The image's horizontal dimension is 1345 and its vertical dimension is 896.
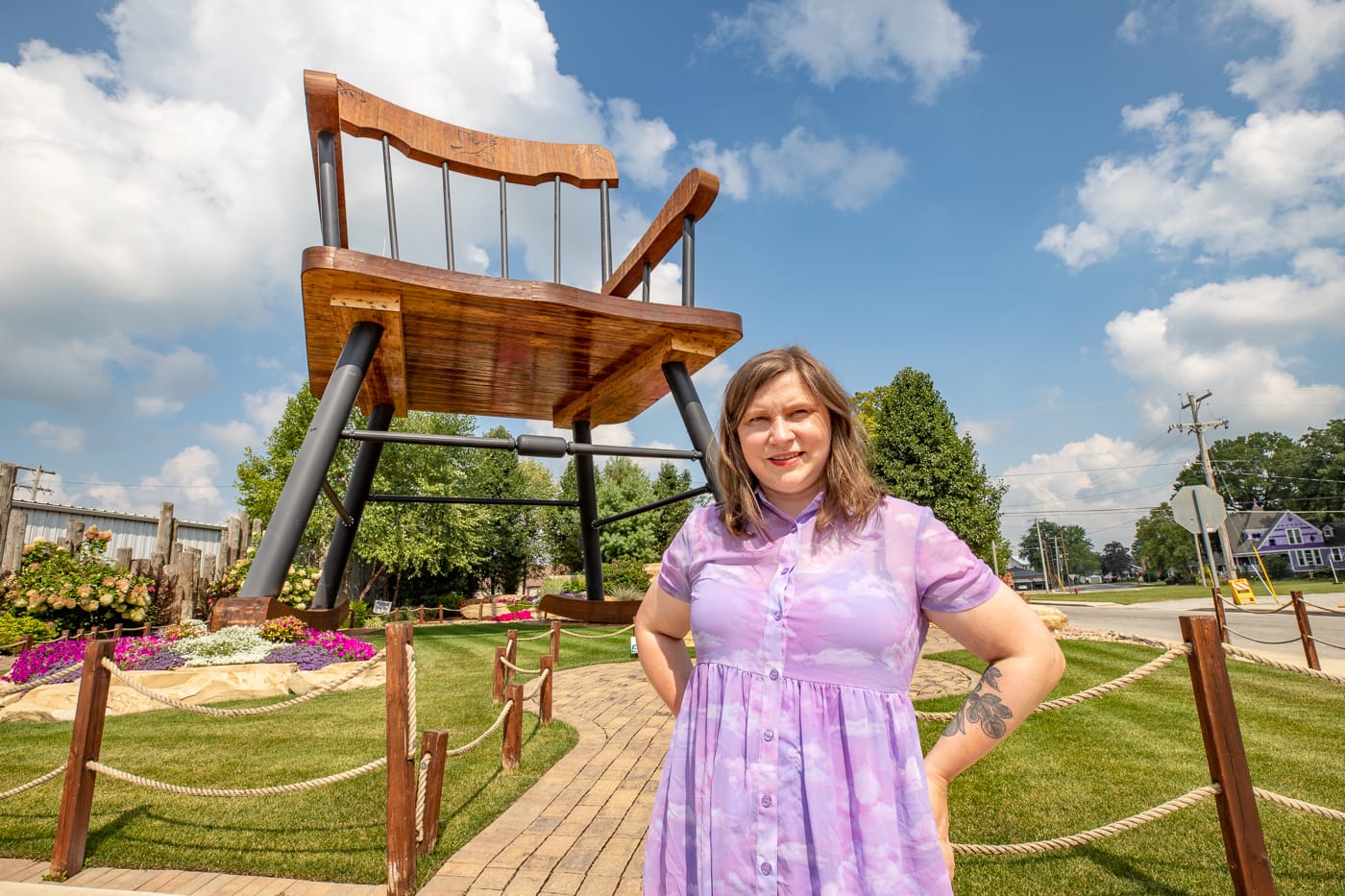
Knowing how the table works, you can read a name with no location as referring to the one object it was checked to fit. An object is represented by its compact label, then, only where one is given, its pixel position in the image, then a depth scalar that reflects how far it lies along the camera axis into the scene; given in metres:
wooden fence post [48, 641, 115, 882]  3.17
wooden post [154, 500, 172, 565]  17.11
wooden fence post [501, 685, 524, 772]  4.66
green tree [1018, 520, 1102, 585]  137.62
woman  1.34
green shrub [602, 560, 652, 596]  25.69
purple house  53.88
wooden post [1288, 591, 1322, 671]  7.75
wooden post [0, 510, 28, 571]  13.55
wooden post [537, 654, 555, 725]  5.97
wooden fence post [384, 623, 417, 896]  2.95
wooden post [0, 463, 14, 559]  13.12
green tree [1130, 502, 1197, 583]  64.00
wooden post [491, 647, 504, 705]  6.46
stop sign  14.33
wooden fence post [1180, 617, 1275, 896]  2.38
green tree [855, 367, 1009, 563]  26.86
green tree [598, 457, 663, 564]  35.62
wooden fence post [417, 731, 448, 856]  3.35
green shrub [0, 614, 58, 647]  10.23
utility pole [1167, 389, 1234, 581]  29.66
